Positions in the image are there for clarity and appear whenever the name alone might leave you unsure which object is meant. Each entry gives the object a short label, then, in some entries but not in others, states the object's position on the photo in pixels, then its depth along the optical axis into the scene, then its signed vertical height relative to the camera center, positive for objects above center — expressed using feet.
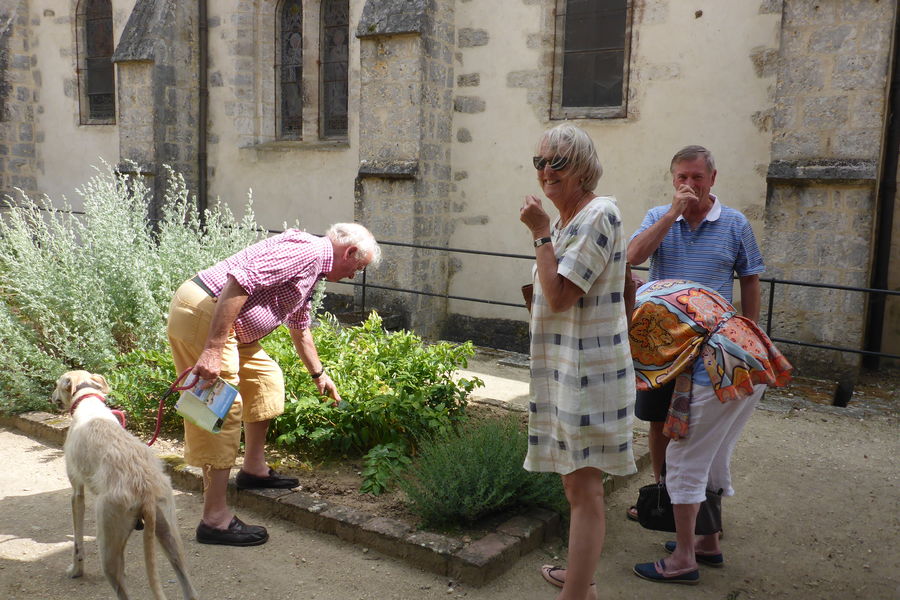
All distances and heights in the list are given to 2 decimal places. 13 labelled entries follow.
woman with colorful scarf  9.25 -2.20
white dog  8.62 -3.68
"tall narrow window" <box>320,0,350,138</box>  33.68 +4.87
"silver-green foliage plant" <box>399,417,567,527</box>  11.14 -4.51
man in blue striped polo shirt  10.28 -0.82
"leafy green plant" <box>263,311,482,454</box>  14.11 -4.13
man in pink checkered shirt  9.98 -1.91
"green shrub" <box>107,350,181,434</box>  15.42 -4.49
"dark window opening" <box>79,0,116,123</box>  40.93 +5.73
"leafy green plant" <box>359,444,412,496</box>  12.75 -4.98
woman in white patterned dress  7.84 -1.71
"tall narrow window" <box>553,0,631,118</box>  26.43 +4.37
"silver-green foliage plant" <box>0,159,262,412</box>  16.66 -2.78
